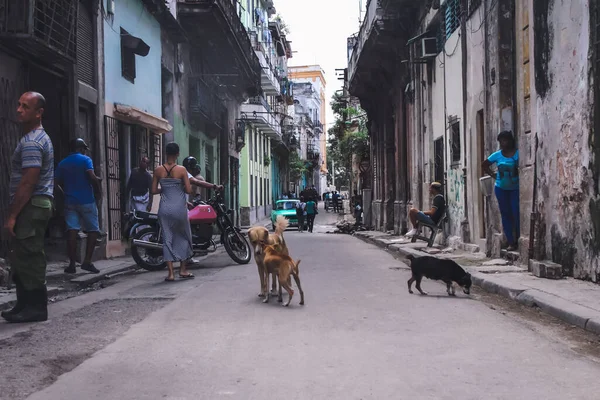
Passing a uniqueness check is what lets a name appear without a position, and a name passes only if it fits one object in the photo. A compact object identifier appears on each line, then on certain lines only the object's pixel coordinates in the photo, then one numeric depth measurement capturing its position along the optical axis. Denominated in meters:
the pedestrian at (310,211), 29.42
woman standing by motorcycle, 9.12
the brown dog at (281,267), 6.78
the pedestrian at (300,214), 29.97
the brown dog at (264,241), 7.02
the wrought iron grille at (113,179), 13.34
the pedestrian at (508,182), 10.41
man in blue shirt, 9.52
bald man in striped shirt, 5.86
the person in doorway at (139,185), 13.16
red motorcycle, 10.46
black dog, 7.81
